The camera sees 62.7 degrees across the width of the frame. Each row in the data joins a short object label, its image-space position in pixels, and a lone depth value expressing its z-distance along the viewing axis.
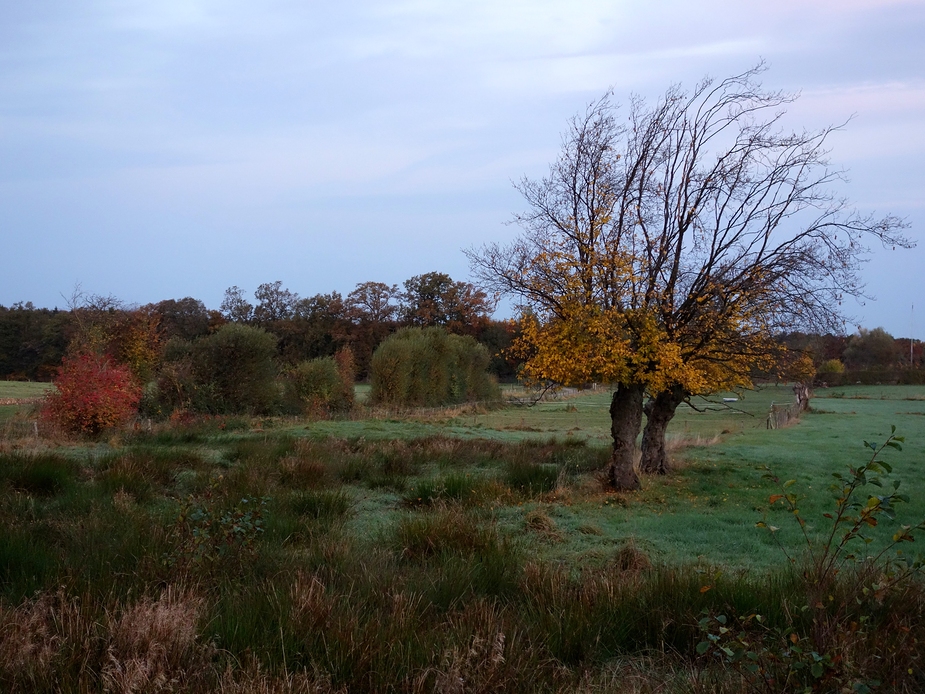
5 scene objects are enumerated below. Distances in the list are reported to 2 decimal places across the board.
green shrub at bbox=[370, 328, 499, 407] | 45.00
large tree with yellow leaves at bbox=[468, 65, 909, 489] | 13.16
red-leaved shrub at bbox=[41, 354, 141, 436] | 22.12
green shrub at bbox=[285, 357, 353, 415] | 38.72
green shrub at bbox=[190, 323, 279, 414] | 33.91
